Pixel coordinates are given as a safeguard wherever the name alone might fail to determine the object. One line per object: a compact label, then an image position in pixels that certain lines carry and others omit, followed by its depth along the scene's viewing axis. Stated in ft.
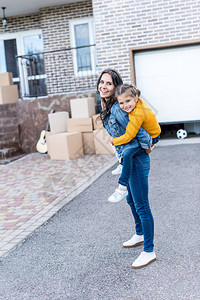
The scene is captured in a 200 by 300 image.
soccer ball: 34.48
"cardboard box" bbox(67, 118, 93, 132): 31.76
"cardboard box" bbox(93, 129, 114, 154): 31.12
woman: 10.27
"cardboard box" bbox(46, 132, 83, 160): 30.07
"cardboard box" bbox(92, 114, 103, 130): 31.44
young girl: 9.89
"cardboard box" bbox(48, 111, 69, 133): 32.42
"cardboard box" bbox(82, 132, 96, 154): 31.94
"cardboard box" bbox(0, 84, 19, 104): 34.58
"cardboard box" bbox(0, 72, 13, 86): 34.99
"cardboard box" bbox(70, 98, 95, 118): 32.19
